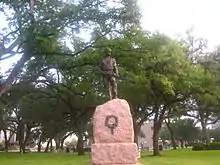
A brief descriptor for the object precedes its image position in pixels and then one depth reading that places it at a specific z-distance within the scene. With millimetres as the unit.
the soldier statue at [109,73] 8743
